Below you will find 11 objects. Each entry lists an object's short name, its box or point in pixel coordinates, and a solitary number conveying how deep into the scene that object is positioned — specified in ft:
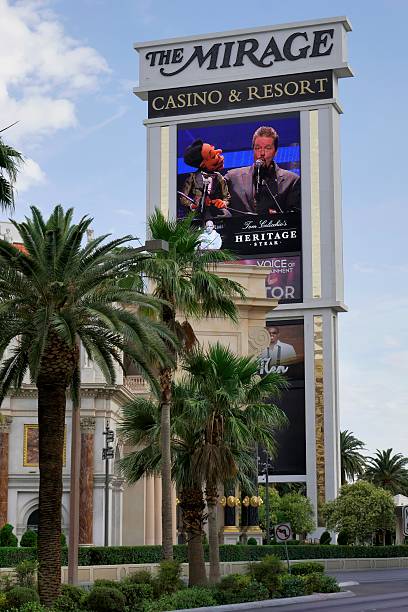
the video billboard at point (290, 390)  388.57
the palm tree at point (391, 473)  396.16
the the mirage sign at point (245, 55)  418.51
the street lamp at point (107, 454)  184.85
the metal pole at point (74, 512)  104.88
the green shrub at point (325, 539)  261.03
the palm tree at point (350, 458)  414.82
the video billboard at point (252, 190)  401.49
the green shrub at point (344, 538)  267.39
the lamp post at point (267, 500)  241.55
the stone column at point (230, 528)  253.44
